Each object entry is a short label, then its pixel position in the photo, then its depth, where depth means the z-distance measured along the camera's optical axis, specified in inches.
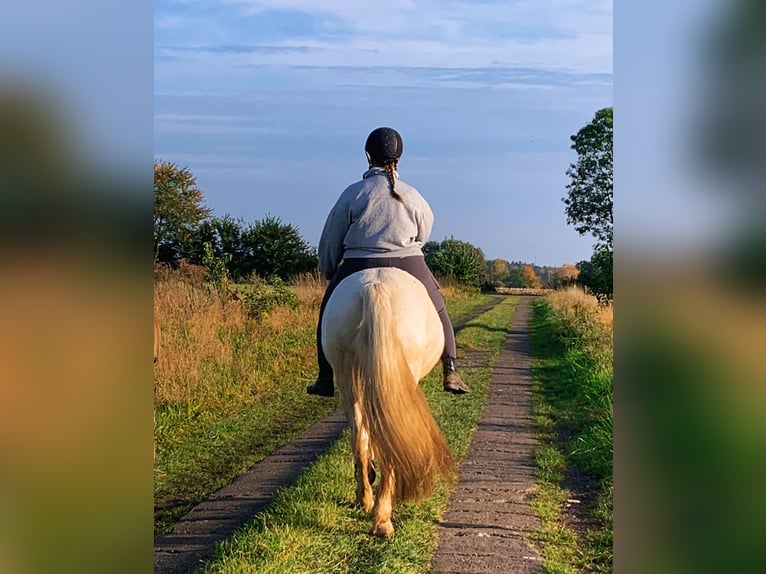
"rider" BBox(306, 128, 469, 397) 172.2
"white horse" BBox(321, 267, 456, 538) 155.9
